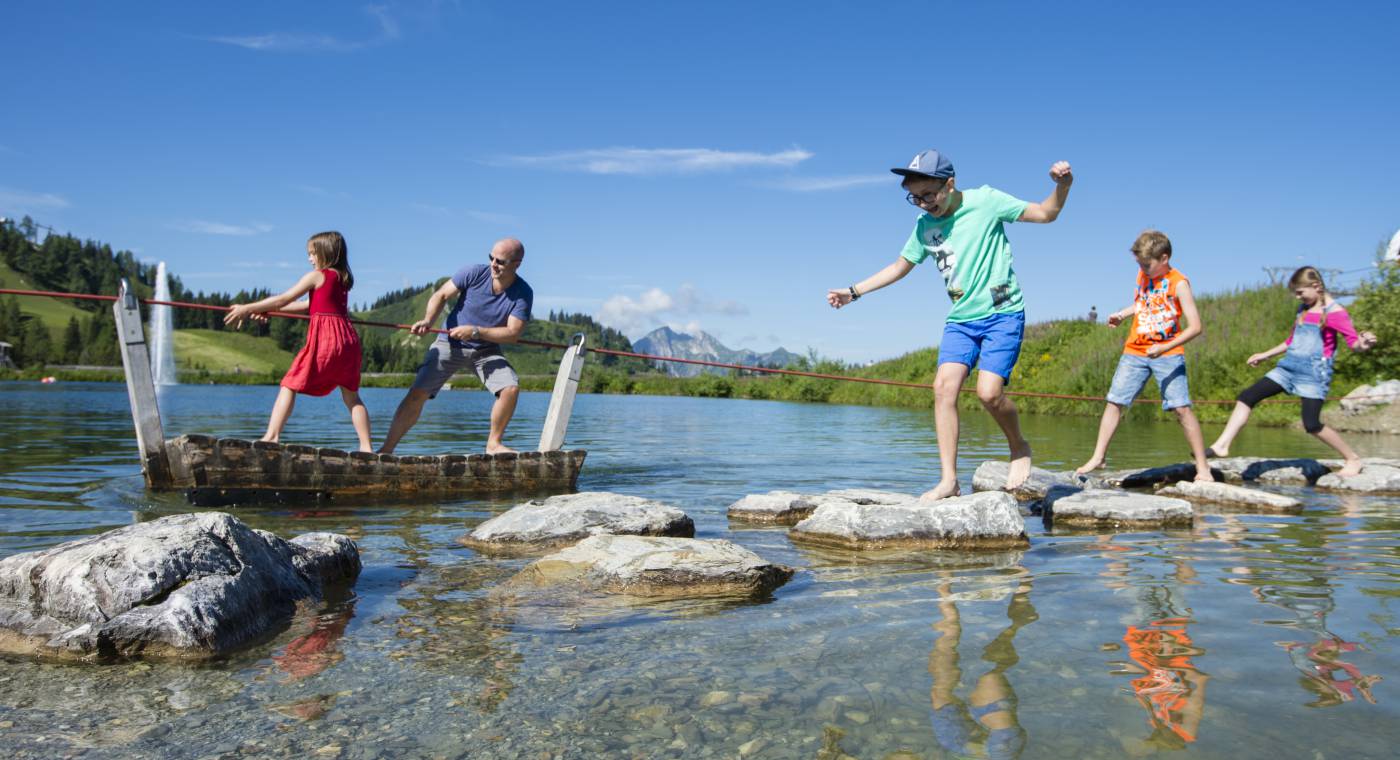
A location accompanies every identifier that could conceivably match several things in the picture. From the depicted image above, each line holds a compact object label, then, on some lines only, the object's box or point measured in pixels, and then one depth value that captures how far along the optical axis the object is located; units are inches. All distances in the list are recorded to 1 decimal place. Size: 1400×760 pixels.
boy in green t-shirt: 245.9
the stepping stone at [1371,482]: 349.1
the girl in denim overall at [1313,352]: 354.9
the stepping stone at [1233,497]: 295.0
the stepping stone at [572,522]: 233.0
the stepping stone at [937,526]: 231.5
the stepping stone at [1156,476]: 377.4
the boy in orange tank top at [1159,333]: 314.7
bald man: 344.5
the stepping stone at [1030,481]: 336.8
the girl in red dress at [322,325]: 297.3
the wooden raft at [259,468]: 289.3
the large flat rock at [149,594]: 133.1
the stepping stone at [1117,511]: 264.5
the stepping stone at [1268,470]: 386.9
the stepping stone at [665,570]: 180.9
